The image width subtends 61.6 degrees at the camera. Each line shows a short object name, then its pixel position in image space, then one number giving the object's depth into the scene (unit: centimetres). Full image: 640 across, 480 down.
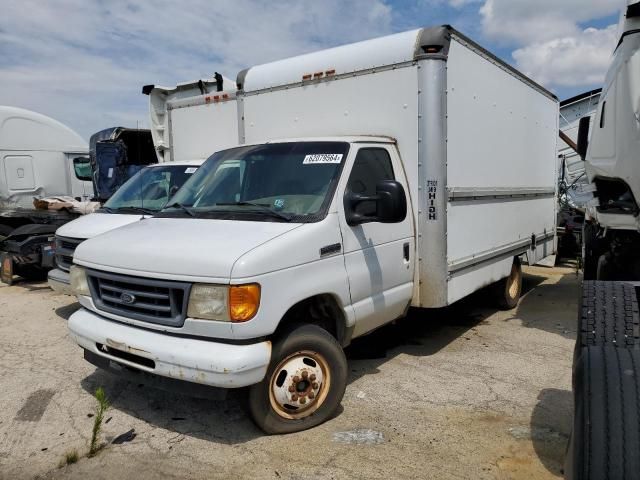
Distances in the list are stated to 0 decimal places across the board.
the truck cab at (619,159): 431
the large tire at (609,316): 253
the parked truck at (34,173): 951
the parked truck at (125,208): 645
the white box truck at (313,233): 345
